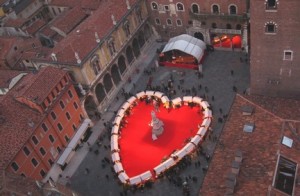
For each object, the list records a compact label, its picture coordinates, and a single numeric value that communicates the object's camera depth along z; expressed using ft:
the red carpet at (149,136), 167.12
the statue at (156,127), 174.29
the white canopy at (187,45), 204.85
